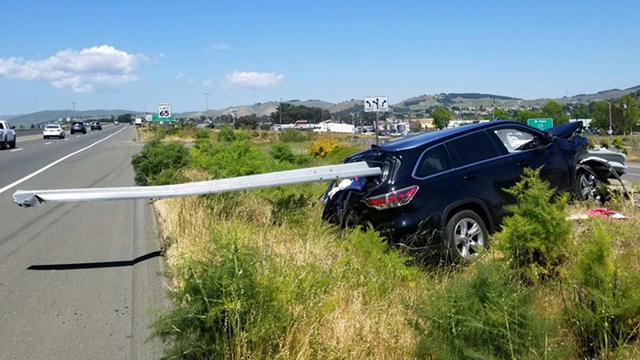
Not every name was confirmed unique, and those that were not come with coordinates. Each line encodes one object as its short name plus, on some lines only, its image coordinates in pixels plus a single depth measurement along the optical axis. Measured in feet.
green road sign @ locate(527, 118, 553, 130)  63.16
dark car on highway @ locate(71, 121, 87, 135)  264.93
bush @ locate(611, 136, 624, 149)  126.72
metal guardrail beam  25.63
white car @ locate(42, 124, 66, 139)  194.08
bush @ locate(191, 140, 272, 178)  37.27
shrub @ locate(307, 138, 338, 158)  84.29
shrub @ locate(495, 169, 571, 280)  17.29
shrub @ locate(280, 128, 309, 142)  176.84
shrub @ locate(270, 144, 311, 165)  68.23
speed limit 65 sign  214.59
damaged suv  23.07
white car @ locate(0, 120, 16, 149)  121.34
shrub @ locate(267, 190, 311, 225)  29.55
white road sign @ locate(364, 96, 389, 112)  78.33
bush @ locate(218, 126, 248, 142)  125.29
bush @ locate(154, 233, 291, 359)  12.86
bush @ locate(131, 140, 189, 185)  43.42
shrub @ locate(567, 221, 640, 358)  13.41
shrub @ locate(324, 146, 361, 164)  69.07
